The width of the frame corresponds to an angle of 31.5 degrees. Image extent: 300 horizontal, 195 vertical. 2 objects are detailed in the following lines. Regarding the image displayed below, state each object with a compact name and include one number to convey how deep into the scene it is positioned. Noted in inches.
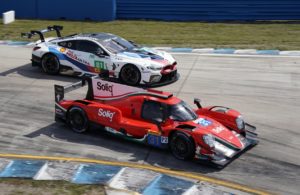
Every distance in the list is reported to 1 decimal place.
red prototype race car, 443.5
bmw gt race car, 667.4
